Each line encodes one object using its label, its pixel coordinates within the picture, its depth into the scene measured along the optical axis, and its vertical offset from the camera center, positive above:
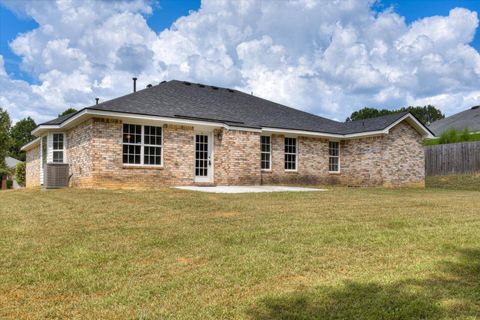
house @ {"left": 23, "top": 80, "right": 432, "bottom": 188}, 16.19 +1.09
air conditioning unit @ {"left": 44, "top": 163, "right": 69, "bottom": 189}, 17.09 -0.29
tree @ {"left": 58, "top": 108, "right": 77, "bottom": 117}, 51.86 +7.17
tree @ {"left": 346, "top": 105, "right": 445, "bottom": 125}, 67.50 +9.17
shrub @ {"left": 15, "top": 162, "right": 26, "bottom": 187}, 31.16 -0.39
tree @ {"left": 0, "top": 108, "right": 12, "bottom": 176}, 36.88 +3.16
